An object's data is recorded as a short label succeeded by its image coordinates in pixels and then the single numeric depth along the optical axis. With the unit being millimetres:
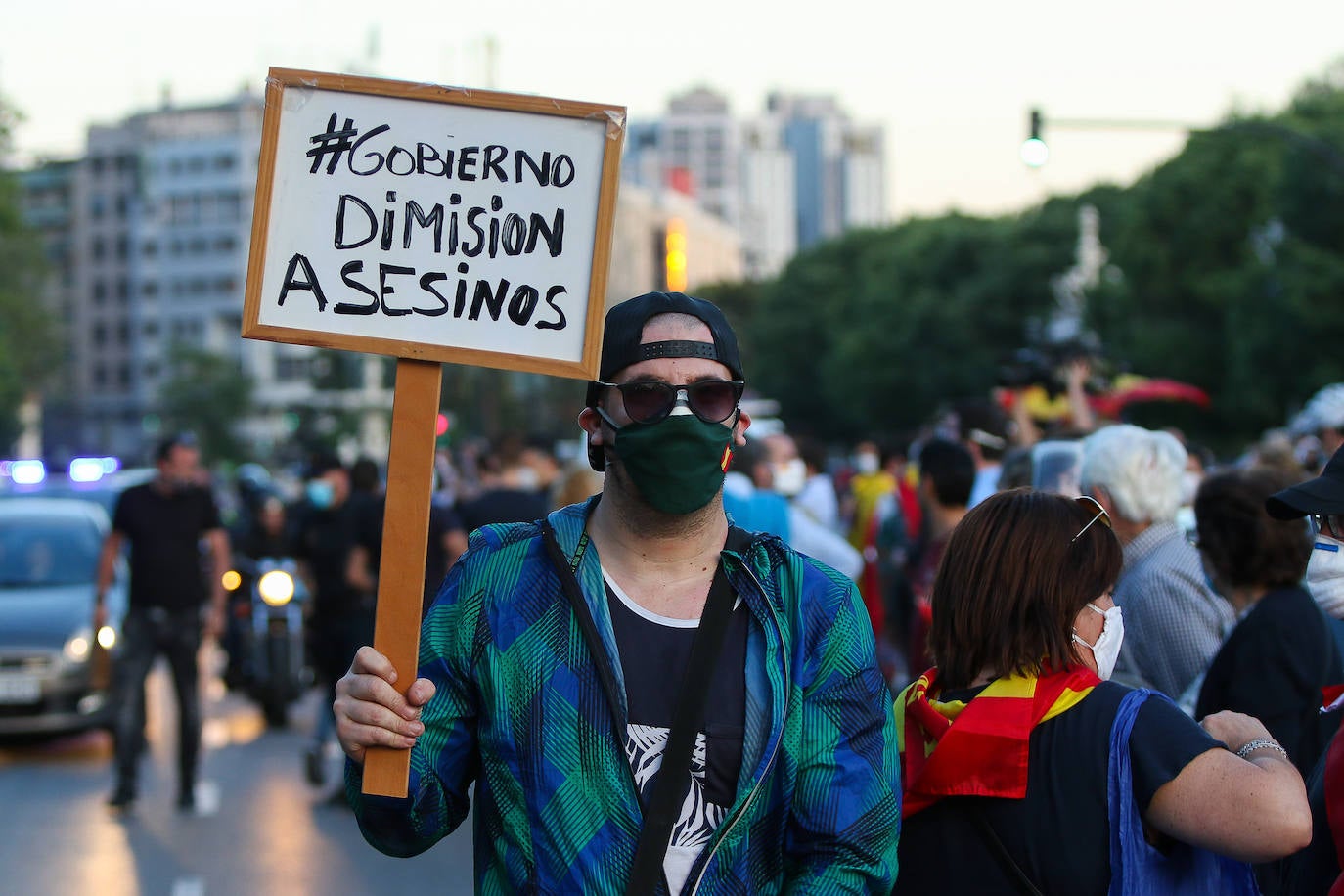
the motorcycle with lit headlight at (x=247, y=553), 14609
